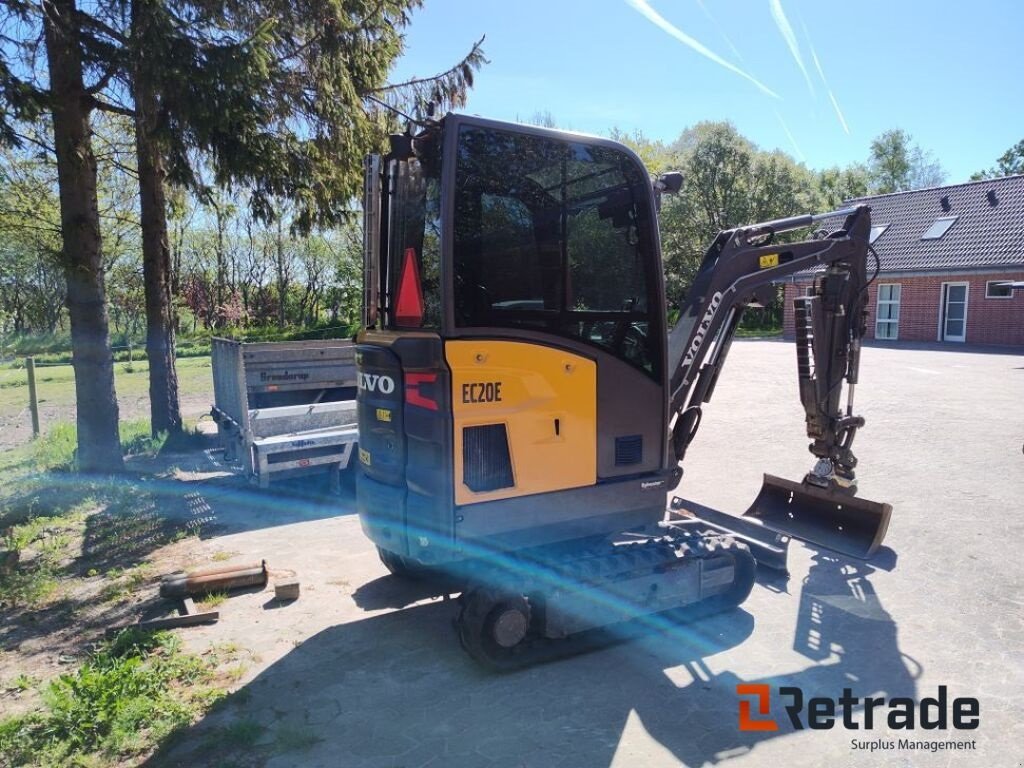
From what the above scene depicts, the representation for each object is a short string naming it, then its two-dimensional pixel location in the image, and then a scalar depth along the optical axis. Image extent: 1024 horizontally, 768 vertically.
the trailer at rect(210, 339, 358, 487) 7.23
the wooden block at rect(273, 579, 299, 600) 4.89
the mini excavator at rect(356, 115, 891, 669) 3.62
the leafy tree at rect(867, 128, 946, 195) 49.88
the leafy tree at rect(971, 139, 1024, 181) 50.72
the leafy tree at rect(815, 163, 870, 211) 43.06
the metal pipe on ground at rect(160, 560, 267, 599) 4.85
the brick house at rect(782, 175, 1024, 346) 20.46
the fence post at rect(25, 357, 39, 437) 10.33
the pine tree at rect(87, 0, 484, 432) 6.29
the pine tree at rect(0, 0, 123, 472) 6.69
